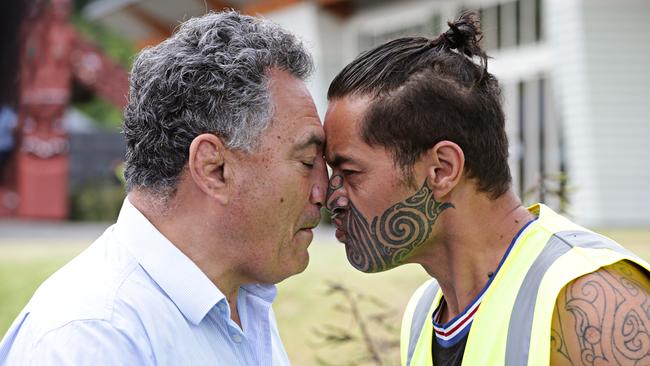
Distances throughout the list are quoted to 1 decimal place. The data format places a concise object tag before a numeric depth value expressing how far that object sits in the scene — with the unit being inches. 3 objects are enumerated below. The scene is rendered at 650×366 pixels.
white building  584.1
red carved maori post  986.1
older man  94.8
